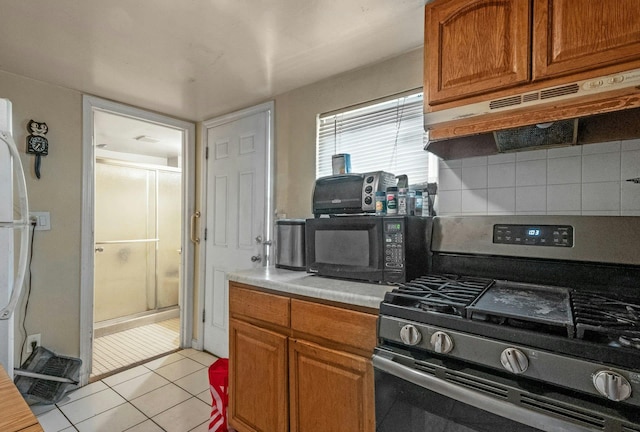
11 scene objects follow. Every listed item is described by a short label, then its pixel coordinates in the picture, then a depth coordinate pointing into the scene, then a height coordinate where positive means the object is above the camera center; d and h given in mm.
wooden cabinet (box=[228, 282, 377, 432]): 1191 -638
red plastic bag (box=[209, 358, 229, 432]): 1758 -1023
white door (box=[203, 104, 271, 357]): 2482 +81
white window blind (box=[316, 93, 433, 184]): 1750 +477
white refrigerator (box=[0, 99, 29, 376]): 1215 -63
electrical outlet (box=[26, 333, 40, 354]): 2078 -833
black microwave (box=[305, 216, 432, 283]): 1331 -139
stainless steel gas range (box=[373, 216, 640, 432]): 720 -299
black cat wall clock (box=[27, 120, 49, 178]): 2082 +485
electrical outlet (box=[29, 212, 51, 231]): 2103 -38
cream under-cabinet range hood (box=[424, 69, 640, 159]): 979 +333
